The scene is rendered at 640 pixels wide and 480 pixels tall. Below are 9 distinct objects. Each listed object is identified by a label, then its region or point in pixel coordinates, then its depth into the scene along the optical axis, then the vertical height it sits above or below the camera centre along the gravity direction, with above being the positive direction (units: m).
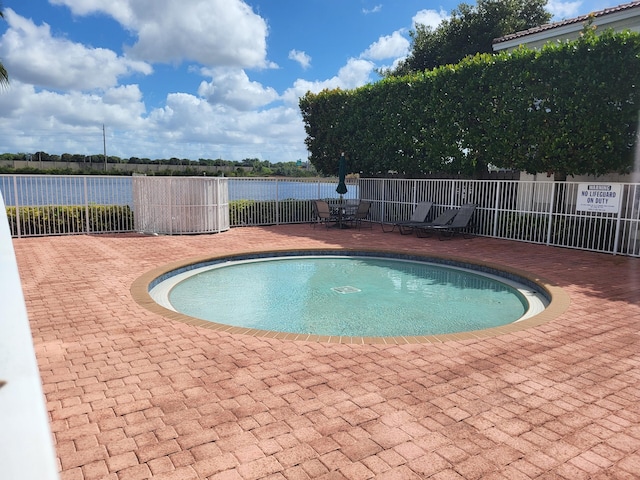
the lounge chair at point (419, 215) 15.05 -1.05
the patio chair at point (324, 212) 16.31 -1.08
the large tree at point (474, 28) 23.59 +8.46
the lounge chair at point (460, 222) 13.48 -1.14
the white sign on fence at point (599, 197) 10.71 -0.27
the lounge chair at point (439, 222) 13.78 -1.20
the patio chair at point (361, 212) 16.52 -1.08
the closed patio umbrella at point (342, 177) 17.16 +0.22
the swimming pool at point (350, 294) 6.66 -2.05
